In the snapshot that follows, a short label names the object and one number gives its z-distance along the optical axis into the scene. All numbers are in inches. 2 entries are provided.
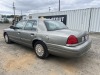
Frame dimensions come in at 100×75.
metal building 272.3
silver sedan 83.8
